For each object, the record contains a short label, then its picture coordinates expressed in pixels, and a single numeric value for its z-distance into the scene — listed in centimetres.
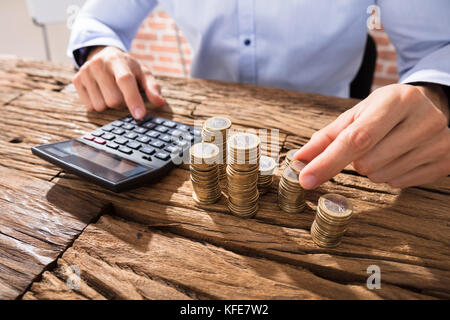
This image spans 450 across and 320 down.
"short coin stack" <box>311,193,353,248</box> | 35
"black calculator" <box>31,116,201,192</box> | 45
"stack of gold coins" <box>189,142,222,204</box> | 40
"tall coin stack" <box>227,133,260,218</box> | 38
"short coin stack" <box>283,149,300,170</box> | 45
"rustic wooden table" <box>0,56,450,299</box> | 34
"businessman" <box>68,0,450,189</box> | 41
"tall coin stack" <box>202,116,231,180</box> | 46
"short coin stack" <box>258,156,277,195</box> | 45
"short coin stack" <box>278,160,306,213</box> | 41
